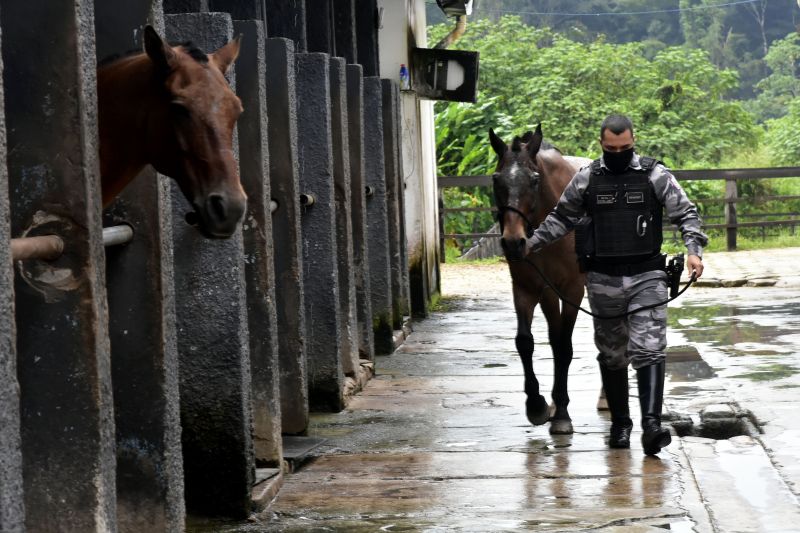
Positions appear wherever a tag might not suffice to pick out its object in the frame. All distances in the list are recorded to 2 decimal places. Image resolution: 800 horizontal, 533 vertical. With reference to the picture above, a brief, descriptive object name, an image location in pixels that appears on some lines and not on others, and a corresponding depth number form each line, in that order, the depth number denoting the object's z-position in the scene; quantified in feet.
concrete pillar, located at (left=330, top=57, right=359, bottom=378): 60.65
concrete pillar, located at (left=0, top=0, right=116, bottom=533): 25.19
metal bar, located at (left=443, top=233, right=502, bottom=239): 139.09
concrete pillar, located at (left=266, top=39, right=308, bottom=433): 48.35
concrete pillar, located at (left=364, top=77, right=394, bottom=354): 75.29
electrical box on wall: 97.66
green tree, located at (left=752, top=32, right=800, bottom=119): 353.84
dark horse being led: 49.67
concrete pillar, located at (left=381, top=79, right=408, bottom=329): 79.92
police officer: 45.96
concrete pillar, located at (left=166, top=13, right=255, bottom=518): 38.79
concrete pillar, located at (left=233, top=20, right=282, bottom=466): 42.86
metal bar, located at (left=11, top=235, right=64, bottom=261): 23.73
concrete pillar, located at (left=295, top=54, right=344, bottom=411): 55.52
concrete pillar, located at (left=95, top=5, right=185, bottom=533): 30.86
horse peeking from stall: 26.87
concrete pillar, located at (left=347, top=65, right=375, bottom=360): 66.80
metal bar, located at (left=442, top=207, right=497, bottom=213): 144.59
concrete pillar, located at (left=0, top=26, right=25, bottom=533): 19.93
